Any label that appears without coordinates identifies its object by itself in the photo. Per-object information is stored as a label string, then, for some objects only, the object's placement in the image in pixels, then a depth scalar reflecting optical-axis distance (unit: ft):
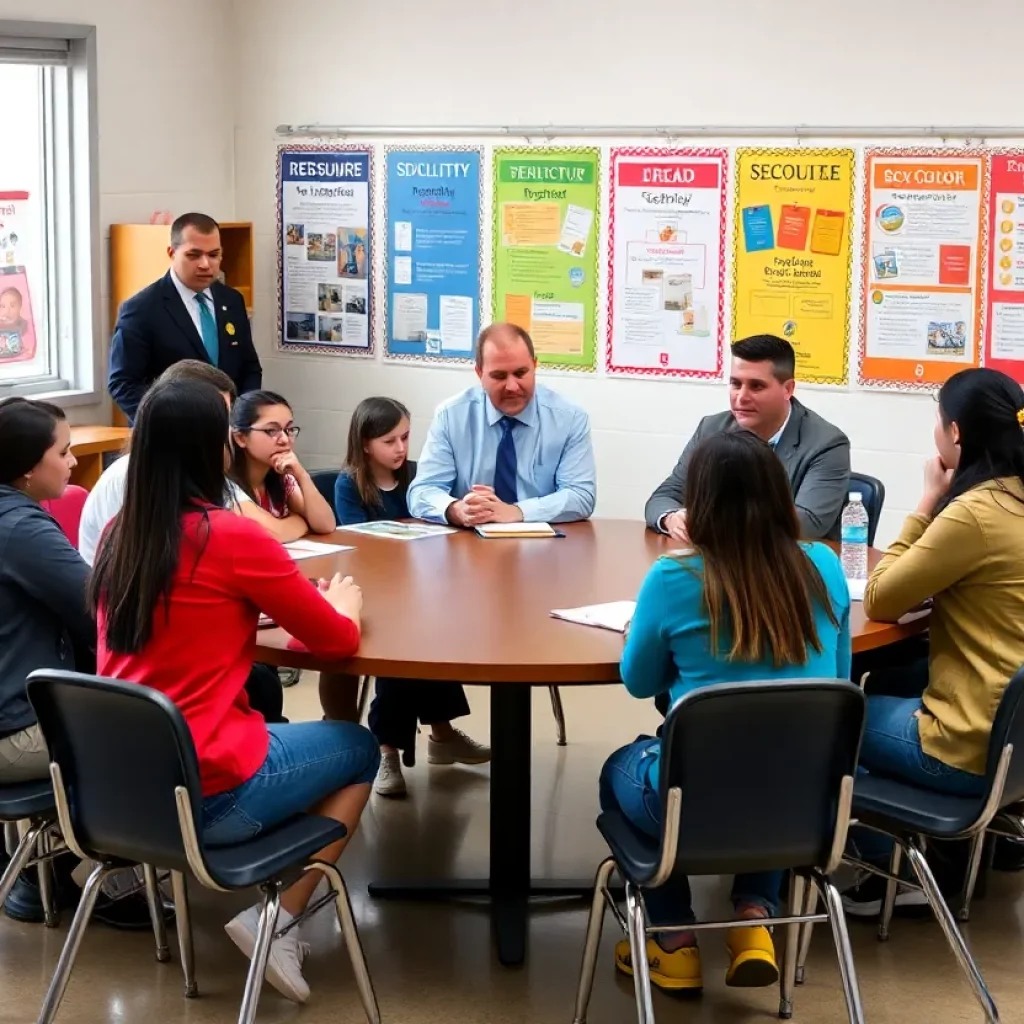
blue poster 21.52
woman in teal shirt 9.37
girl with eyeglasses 13.70
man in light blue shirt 15.20
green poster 20.67
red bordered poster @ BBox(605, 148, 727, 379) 19.90
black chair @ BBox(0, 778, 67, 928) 10.40
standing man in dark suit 19.57
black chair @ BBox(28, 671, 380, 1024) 8.91
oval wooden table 10.02
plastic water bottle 12.65
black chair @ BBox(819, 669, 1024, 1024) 9.85
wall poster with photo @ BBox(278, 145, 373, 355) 22.36
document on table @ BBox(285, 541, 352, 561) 12.95
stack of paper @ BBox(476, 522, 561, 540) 14.25
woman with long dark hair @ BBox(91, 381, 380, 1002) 9.48
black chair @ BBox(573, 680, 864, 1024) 8.86
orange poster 18.49
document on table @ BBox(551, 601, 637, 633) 10.85
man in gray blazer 13.99
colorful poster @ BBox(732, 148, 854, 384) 19.17
